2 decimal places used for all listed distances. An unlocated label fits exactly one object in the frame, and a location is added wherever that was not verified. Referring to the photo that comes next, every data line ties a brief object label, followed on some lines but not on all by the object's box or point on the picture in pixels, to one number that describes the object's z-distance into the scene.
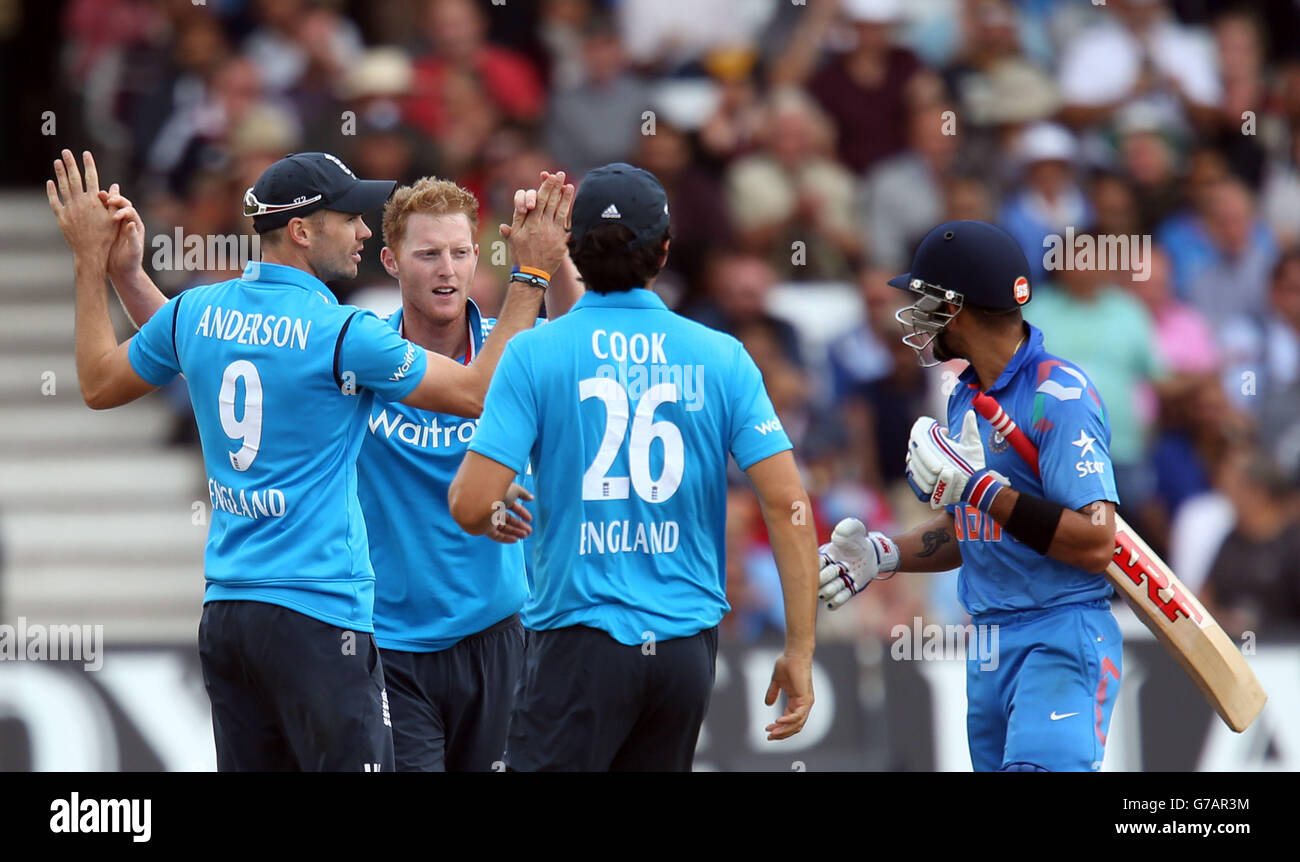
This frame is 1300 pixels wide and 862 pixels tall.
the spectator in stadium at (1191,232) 11.85
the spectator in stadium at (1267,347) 11.12
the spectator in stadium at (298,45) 12.23
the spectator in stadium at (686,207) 11.40
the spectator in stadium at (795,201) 11.66
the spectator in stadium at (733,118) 11.99
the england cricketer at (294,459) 5.24
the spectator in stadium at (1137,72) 12.71
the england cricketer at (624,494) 4.96
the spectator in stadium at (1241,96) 12.66
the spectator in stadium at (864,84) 12.40
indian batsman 5.38
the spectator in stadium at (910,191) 11.93
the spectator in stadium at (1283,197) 12.23
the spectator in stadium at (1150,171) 12.06
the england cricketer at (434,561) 6.02
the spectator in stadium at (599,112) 12.02
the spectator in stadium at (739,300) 10.82
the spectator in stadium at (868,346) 10.94
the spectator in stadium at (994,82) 12.34
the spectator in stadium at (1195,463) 10.35
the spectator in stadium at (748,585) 9.70
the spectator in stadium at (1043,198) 11.59
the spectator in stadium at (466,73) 11.86
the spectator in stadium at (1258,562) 9.79
